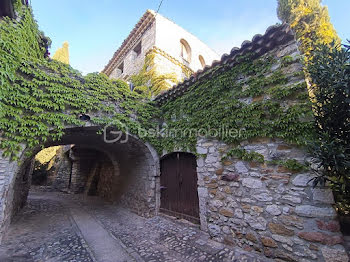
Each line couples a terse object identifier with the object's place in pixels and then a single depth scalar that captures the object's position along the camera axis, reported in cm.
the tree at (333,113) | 198
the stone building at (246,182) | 241
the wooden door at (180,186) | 432
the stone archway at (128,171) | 334
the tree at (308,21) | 408
